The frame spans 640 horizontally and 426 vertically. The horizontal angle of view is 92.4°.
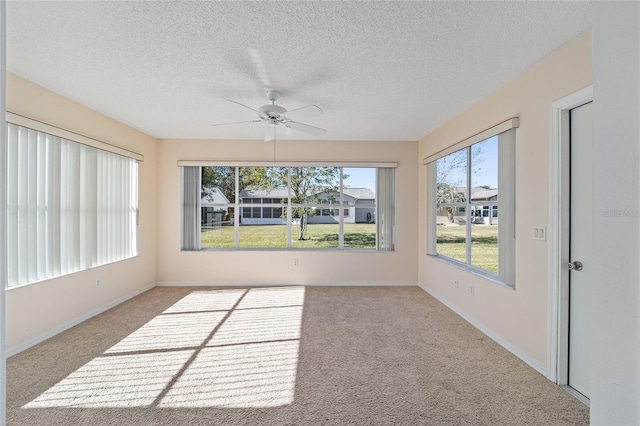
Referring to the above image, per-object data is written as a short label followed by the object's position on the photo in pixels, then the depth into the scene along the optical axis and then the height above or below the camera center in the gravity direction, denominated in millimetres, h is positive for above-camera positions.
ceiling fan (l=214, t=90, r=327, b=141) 3100 +1003
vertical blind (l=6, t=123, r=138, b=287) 2811 +50
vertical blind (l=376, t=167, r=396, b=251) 5348 +122
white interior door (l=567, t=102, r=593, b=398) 2186 -265
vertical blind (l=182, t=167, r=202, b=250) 5270 +104
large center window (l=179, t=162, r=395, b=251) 5379 +83
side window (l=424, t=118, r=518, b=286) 3041 +124
